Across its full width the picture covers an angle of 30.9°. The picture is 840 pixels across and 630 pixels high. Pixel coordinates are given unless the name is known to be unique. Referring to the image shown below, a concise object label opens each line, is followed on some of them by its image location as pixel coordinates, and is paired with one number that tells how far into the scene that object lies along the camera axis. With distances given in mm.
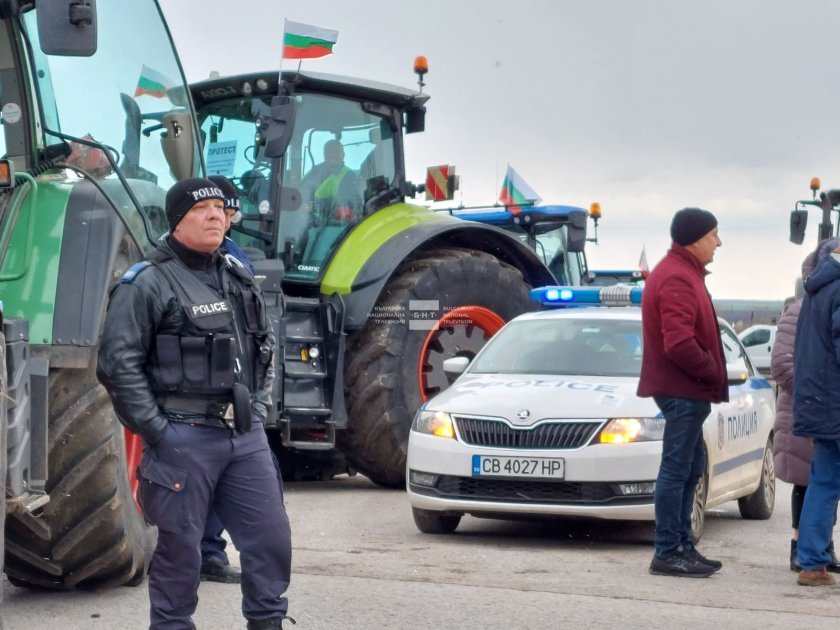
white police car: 8398
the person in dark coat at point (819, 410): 7203
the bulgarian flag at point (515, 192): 18016
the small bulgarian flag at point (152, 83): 7043
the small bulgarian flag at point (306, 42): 10711
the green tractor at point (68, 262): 5508
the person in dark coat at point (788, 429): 7926
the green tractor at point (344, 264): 10539
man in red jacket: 7391
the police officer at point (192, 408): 4902
